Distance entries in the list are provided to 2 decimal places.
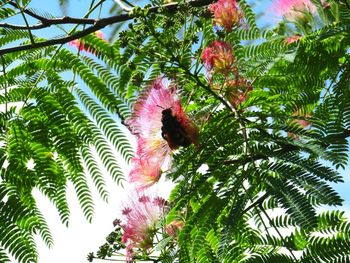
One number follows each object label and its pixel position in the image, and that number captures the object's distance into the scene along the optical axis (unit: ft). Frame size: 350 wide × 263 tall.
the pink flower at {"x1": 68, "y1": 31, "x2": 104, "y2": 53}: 9.53
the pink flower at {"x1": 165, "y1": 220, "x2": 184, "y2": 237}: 7.84
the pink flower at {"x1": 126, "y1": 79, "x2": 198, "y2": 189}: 7.30
